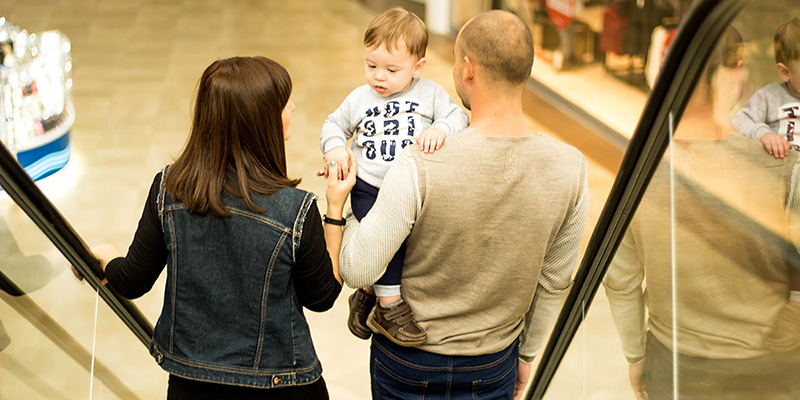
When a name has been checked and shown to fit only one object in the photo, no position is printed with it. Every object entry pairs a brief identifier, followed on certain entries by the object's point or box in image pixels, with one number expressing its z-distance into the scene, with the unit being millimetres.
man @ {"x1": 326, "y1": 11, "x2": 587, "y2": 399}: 1744
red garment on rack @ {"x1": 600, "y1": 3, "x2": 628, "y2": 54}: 6215
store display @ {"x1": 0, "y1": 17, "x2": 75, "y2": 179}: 5594
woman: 1664
